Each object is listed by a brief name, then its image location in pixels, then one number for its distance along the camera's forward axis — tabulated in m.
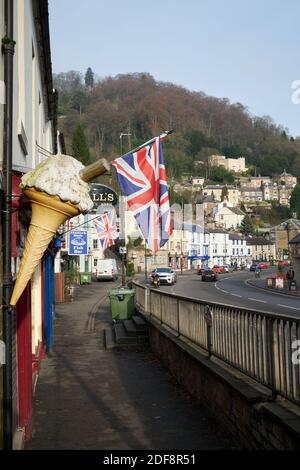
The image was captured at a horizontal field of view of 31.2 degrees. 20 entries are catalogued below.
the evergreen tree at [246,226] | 149.00
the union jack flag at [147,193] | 12.10
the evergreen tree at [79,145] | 89.75
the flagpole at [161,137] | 12.90
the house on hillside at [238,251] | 130.00
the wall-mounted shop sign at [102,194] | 17.10
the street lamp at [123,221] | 26.87
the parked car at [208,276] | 57.12
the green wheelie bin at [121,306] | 18.20
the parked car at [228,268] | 93.24
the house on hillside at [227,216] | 159.50
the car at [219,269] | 87.06
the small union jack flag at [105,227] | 32.03
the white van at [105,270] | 59.34
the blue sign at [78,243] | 27.44
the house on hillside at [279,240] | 139.15
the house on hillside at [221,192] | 185.15
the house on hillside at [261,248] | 138.80
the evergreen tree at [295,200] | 170.00
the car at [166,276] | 48.52
